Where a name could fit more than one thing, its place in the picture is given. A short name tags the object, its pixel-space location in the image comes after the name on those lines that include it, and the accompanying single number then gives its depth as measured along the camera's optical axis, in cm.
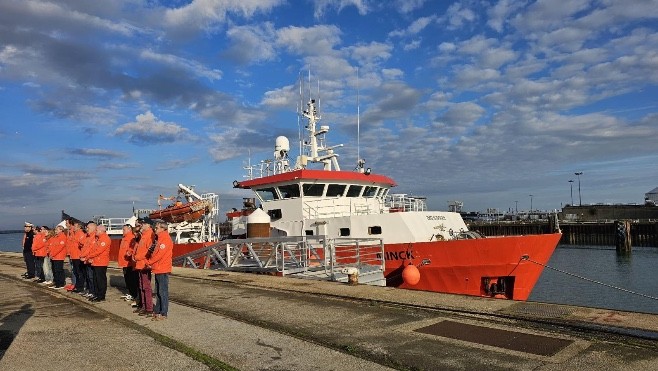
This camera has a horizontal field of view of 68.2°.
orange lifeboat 2328
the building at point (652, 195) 8499
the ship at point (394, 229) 1246
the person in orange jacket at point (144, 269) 727
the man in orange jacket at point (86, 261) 912
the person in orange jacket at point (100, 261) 874
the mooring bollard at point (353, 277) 997
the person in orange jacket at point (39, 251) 1275
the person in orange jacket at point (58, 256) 1117
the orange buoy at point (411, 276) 1246
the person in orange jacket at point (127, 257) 864
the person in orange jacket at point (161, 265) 680
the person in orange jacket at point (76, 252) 1020
